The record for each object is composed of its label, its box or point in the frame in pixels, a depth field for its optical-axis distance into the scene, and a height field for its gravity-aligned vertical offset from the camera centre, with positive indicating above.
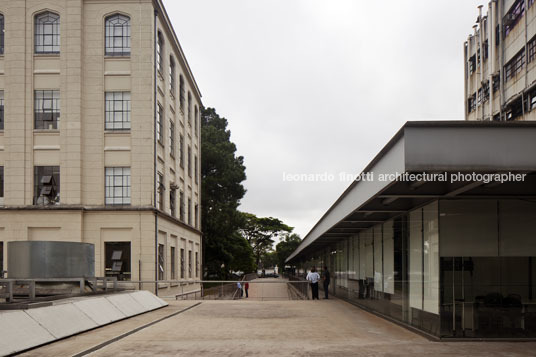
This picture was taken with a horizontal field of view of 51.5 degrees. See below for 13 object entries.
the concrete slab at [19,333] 10.28 -2.31
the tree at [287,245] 107.06 -5.80
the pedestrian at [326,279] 29.42 -3.39
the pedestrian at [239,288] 29.64 -3.96
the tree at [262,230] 102.62 -2.85
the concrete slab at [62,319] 12.16 -2.44
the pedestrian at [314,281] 27.43 -3.29
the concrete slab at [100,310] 14.80 -2.68
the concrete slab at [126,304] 17.78 -2.96
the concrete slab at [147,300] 20.38 -3.25
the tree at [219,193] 51.99 +2.12
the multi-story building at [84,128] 28.41 +4.57
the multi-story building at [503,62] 32.78 +10.27
